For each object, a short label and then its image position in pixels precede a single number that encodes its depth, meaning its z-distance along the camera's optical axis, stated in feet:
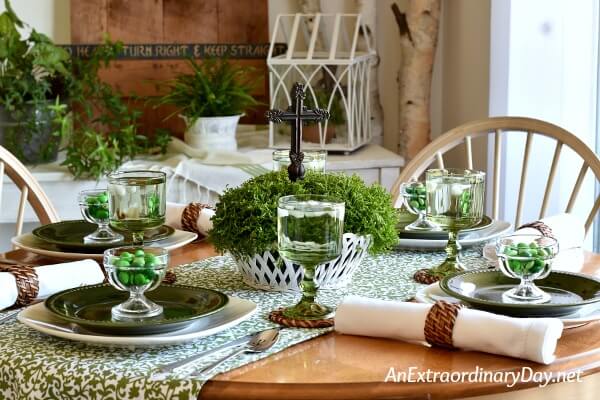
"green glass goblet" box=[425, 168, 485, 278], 6.77
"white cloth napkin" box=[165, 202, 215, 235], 7.73
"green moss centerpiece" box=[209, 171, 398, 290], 6.54
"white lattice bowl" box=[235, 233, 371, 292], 6.60
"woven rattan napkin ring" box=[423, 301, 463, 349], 5.84
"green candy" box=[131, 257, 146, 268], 6.11
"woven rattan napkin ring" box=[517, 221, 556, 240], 6.99
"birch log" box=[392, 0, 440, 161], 10.92
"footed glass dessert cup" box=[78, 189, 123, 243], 7.41
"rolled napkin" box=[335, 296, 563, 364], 5.69
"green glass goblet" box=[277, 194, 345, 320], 6.07
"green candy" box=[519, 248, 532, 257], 6.25
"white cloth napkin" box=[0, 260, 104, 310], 6.42
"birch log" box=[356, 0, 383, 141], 11.48
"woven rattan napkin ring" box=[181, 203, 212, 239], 7.79
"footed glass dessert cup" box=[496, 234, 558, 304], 6.25
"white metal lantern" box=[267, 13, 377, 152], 10.85
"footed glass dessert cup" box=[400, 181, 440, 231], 7.40
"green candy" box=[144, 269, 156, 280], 6.11
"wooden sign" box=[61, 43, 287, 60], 11.89
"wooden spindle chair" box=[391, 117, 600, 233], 8.26
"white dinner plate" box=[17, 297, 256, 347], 5.85
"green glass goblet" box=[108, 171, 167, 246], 6.74
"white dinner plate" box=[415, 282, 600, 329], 6.03
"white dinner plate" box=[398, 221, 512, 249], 7.36
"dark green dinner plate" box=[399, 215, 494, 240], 7.40
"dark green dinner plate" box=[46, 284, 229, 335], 5.90
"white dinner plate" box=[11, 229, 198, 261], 7.20
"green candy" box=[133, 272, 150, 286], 6.12
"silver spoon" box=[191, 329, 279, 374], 5.79
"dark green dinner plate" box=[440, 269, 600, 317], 6.11
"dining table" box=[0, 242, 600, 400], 5.52
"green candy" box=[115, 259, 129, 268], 6.11
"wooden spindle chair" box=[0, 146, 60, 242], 8.42
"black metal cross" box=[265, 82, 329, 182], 6.67
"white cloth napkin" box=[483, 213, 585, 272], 7.00
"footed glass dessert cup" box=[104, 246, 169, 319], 6.11
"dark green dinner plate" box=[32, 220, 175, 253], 7.27
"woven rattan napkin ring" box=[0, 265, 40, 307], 6.47
